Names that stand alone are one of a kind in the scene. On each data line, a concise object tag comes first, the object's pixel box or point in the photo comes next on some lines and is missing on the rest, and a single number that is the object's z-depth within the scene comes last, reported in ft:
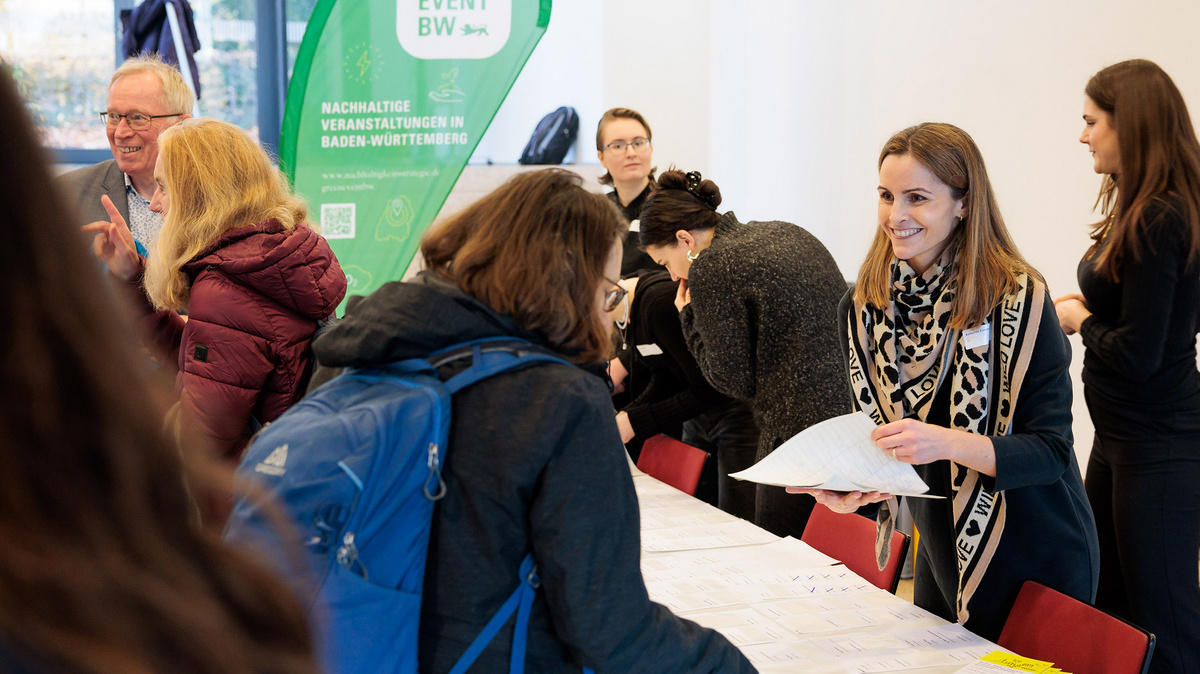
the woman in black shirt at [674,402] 10.19
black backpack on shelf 19.79
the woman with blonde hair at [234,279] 6.50
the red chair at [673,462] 9.86
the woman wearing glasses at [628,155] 13.38
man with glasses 9.11
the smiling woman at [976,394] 5.77
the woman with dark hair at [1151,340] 7.51
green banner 14.87
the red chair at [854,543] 6.77
